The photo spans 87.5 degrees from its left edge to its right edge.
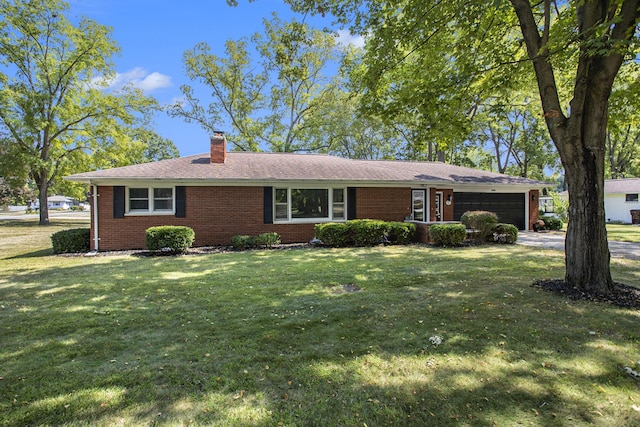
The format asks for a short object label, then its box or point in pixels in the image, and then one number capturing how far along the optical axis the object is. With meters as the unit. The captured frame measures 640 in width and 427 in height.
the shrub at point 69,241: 10.96
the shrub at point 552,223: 18.23
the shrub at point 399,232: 12.23
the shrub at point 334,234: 11.62
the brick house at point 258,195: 11.66
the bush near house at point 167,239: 10.24
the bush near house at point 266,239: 11.78
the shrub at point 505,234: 12.30
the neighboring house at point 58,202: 77.12
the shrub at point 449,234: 11.46
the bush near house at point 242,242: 11.45
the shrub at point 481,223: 12.00
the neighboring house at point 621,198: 26.61
